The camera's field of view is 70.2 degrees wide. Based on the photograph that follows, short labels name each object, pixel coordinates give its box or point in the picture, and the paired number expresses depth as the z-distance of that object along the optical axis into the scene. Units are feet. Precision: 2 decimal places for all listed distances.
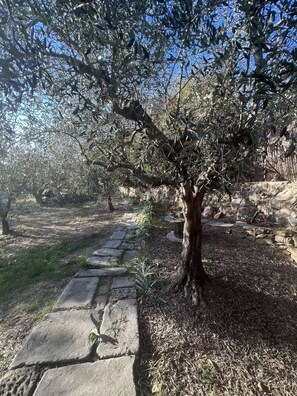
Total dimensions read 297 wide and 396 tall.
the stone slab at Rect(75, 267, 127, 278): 10.17
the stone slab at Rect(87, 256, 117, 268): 11.18
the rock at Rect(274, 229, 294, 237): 12.34
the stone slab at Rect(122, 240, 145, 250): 13.53
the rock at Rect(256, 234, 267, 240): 13.43
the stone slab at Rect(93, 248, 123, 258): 12.39
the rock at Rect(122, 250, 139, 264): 11.72
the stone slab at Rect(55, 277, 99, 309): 8.00
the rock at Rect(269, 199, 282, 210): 13.66
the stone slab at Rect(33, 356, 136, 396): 4.85
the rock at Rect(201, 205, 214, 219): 18.28
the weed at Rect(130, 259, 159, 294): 8.58
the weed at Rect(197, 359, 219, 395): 5.08
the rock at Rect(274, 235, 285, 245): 12.57
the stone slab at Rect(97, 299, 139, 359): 5.93
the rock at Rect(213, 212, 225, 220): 17.43
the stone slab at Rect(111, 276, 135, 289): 9.12
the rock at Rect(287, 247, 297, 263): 11.71
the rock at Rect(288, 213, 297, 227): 12.59
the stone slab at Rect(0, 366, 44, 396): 5.01
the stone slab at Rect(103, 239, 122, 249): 13.77
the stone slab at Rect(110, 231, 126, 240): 15.69
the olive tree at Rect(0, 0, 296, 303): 4.08
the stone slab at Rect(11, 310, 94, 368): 5.77
